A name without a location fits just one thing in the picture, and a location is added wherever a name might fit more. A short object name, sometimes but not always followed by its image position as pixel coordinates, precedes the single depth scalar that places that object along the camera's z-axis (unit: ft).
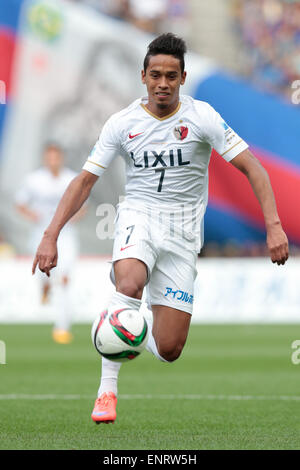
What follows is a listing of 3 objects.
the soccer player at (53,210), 82.23
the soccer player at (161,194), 37.14
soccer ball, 34.53
